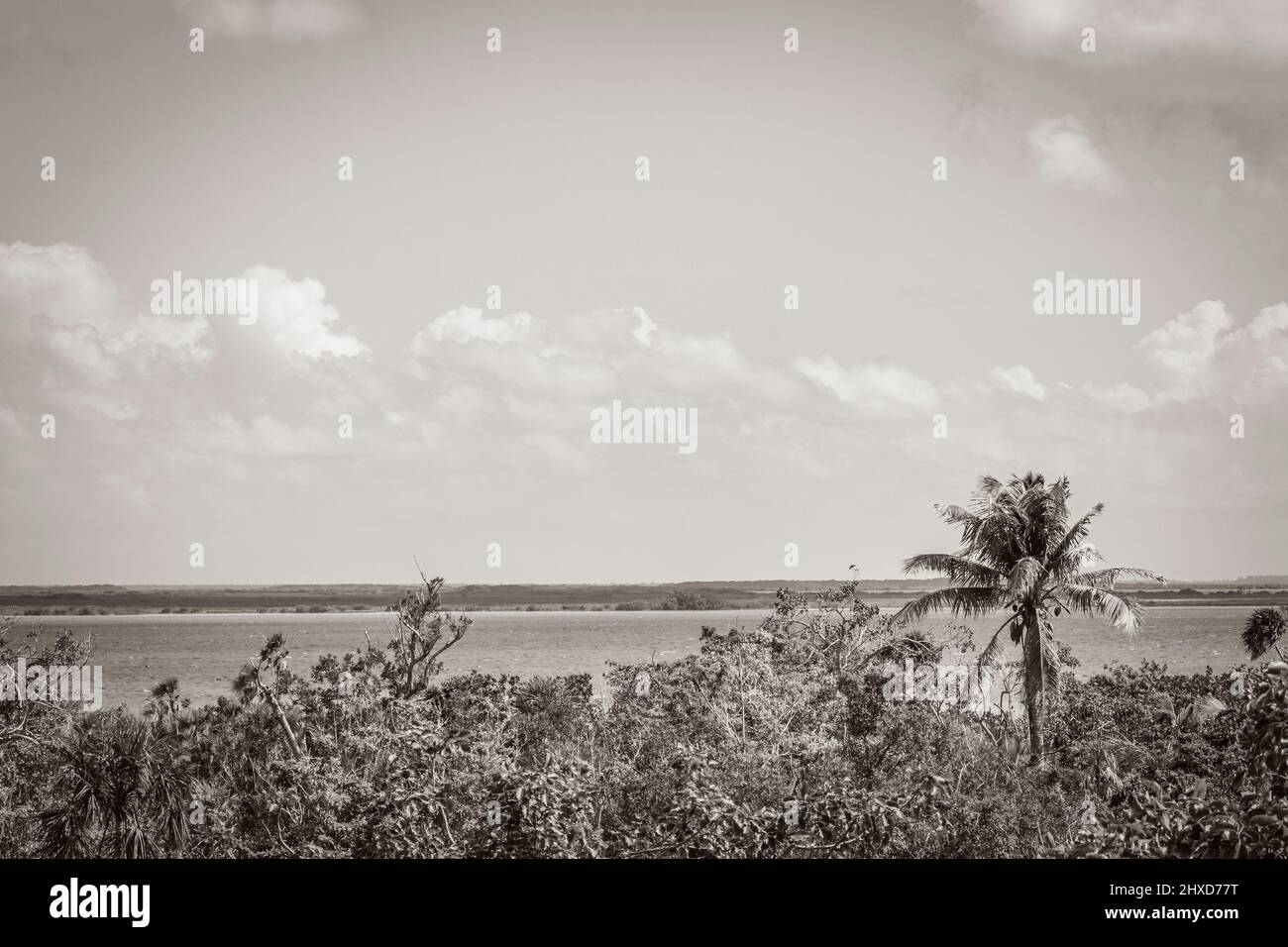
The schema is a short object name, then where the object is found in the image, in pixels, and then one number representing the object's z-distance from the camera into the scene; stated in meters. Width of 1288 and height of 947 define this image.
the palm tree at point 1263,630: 44.58
